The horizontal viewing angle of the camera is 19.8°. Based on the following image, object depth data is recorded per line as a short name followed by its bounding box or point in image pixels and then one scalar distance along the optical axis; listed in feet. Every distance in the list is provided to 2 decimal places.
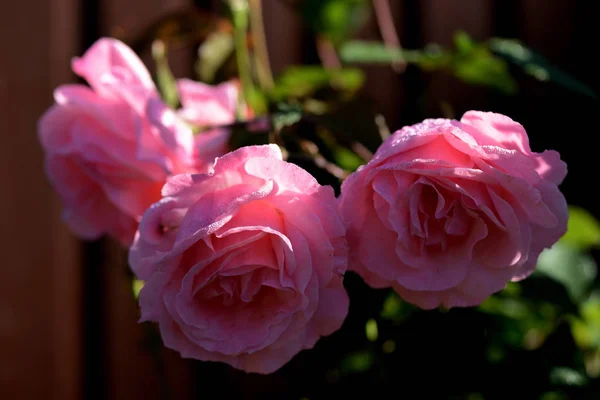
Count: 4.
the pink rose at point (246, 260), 2.02
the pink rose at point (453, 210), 2.03
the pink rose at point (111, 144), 2.28
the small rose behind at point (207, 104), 2.44
